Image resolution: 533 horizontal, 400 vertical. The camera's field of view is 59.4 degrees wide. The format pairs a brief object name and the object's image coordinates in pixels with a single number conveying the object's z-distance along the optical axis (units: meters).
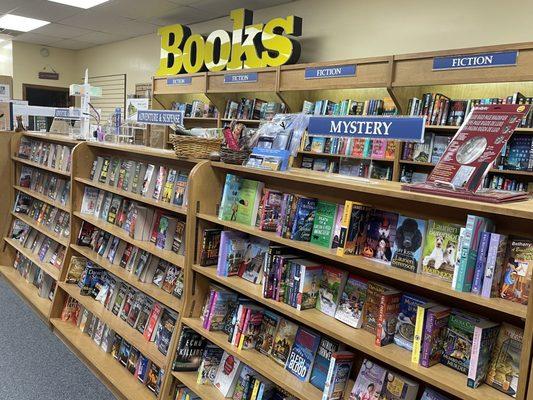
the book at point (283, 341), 2.22
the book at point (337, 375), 1.90
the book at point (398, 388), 1.73
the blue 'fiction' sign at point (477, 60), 3.58
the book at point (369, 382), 1.81
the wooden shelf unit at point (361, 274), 1.47
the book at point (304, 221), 2.12
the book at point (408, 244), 1.75
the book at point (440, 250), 1.64
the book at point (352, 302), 1.95
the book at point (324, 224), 2.05
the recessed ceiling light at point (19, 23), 7.93
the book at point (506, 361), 1.49
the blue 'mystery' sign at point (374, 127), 1.75
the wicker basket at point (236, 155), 2.42
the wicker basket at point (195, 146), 2.62
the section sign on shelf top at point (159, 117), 2.94
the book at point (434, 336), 1.63
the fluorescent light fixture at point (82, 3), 6.44
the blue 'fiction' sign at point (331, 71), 4.66
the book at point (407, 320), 1.76
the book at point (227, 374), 2.42
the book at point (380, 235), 1.87
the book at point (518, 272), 1.45
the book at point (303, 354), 2.09
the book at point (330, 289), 2.05
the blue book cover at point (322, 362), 2.03
